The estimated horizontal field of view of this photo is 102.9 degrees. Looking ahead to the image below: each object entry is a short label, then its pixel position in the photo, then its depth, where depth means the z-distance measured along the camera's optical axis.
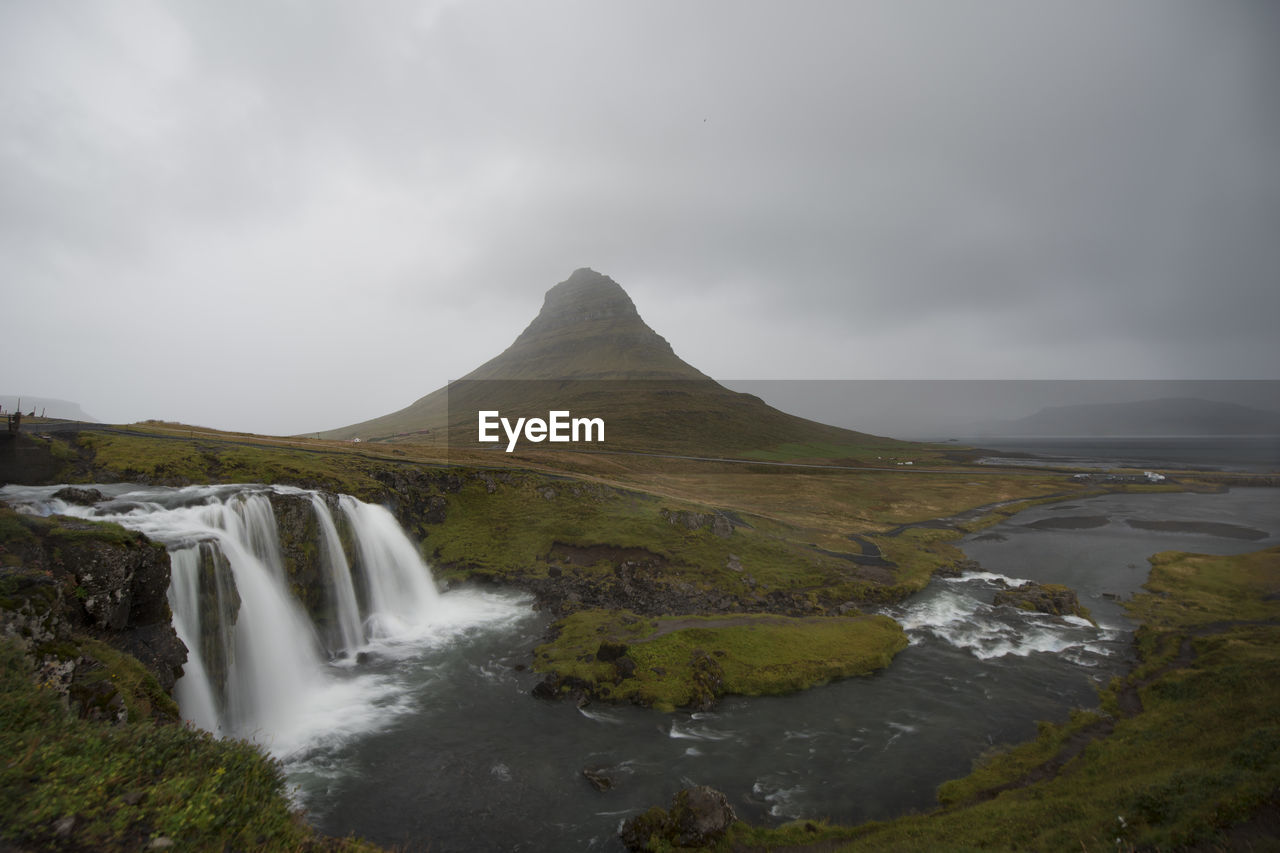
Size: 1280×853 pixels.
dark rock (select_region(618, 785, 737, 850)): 18.36
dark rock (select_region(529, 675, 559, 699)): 29.05
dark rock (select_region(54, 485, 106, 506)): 29.45
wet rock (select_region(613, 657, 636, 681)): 30.23
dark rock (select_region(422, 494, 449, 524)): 52.72
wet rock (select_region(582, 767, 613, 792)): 22.17
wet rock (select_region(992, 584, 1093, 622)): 42.50
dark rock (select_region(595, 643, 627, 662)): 31.78
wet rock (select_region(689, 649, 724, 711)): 28.78
